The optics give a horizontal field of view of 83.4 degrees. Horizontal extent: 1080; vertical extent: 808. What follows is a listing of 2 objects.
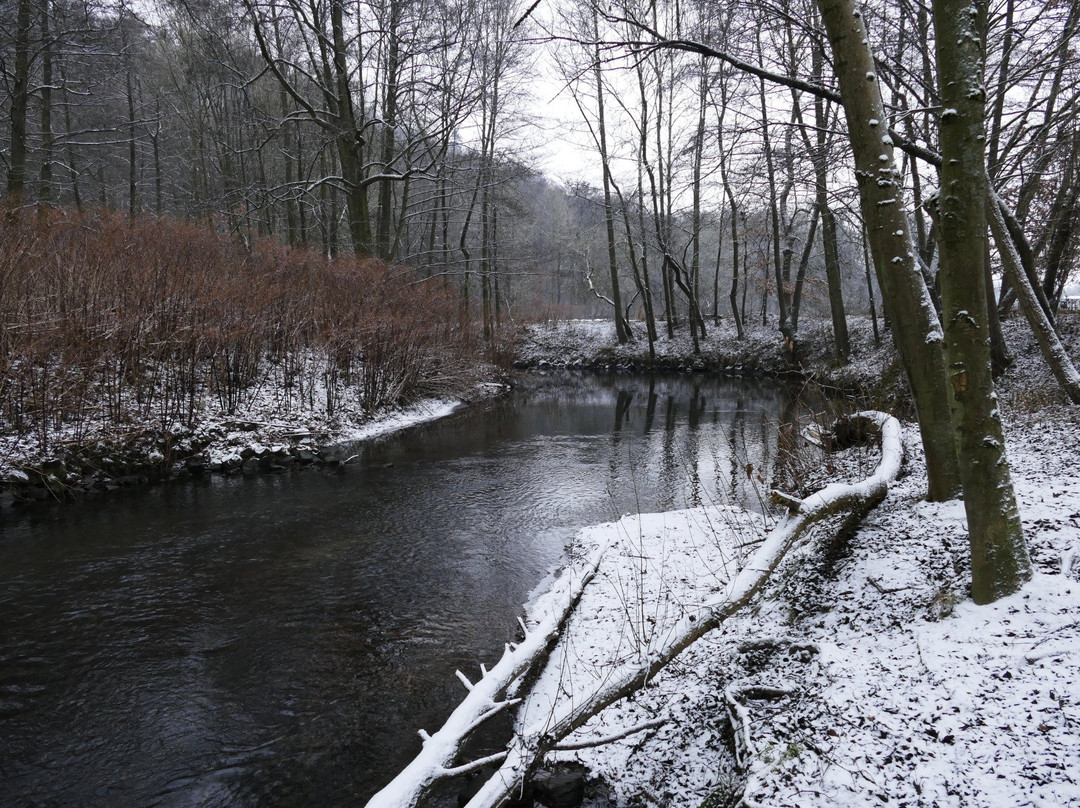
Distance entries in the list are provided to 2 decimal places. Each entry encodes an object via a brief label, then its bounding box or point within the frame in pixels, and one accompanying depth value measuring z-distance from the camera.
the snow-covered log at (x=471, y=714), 2.81
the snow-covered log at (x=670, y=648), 3.04
